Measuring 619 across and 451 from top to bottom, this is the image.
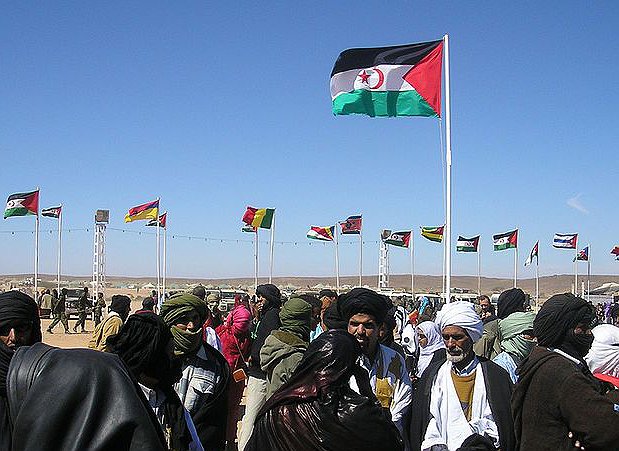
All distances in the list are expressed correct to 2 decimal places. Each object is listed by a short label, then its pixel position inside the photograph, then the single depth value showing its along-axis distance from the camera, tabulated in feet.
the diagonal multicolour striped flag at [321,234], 126.21
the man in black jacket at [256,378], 24.75
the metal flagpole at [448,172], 27.96
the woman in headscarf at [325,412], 8.52
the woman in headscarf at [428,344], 25.76
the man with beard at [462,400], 14.52
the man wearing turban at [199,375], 15.85
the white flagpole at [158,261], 124.63
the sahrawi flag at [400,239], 124.47
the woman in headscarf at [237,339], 28.02
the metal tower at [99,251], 147.33
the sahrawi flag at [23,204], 103.14
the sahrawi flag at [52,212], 122.11
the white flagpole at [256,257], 125.75
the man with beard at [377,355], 15.61
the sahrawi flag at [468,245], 127.44
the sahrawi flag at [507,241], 122.21
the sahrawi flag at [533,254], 143.33
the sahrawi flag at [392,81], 35.12
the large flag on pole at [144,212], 109.09
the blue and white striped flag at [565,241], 131.44
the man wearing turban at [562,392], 11.98
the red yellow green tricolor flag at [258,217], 113.91
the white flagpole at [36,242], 113.70
